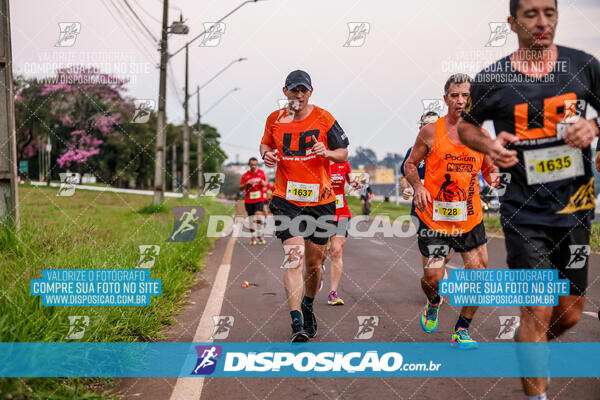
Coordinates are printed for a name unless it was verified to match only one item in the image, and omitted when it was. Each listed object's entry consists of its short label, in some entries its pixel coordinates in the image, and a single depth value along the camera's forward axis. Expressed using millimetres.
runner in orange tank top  5586
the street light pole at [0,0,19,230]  8289
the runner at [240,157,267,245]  15133
